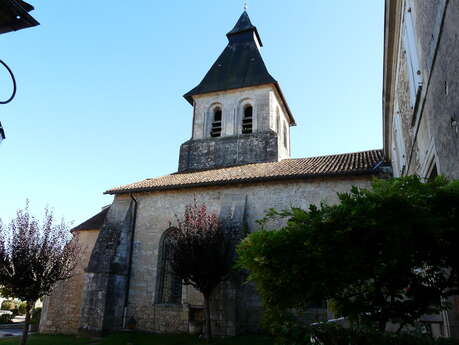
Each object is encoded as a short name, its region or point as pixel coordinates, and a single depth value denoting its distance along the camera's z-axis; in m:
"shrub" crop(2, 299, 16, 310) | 28.00
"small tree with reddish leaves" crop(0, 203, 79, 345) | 10.66
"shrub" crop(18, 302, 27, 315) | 27.50
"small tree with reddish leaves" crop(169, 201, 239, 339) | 11.70
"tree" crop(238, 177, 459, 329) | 3.44
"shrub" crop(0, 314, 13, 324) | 22.44
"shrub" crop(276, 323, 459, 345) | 3.17
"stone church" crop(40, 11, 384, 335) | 12.91
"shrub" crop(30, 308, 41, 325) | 17.26
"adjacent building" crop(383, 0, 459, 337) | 4.82
